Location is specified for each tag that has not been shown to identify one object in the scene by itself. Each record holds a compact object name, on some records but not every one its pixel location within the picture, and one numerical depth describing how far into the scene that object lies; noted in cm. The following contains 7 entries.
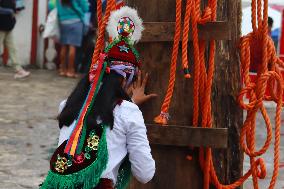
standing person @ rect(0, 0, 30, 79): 1974
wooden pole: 667
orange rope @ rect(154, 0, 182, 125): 624
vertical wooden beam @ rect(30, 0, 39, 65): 2294
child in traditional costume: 581
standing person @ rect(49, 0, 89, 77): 2090
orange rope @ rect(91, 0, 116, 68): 649
